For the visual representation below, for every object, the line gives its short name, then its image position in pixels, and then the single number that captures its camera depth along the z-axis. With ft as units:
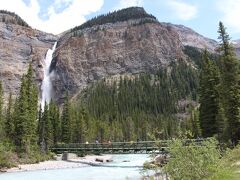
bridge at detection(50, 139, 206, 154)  182.78
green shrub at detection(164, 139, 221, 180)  46.91
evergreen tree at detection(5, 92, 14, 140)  238.41
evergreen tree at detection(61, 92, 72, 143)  306.76
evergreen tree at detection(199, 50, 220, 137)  177.58
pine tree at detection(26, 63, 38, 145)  232.94
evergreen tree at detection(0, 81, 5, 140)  231.65
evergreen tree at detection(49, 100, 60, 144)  305.32
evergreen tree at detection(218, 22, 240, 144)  145.28
